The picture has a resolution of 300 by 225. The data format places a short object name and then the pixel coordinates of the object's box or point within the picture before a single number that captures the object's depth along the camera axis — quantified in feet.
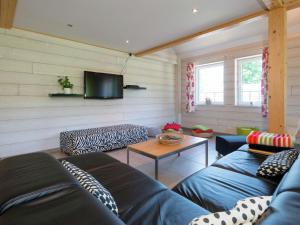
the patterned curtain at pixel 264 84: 12.63
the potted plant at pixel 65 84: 11.72
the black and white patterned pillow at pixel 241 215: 2.17
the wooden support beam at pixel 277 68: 8.46
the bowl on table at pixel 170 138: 8.25
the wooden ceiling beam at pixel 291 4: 8.05
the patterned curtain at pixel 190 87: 17.65
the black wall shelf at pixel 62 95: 11.28
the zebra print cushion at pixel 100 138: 10.48
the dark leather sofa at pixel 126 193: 2.26
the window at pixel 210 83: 16.33
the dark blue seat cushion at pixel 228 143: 8.63
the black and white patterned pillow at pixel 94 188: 3.09
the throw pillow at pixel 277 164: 4.59
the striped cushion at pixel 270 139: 6.64
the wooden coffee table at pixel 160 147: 7.00
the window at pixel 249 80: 13.99
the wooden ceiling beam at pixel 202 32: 9.21
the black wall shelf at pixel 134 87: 15.01
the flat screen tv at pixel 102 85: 12.89
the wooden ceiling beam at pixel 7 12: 7.59
